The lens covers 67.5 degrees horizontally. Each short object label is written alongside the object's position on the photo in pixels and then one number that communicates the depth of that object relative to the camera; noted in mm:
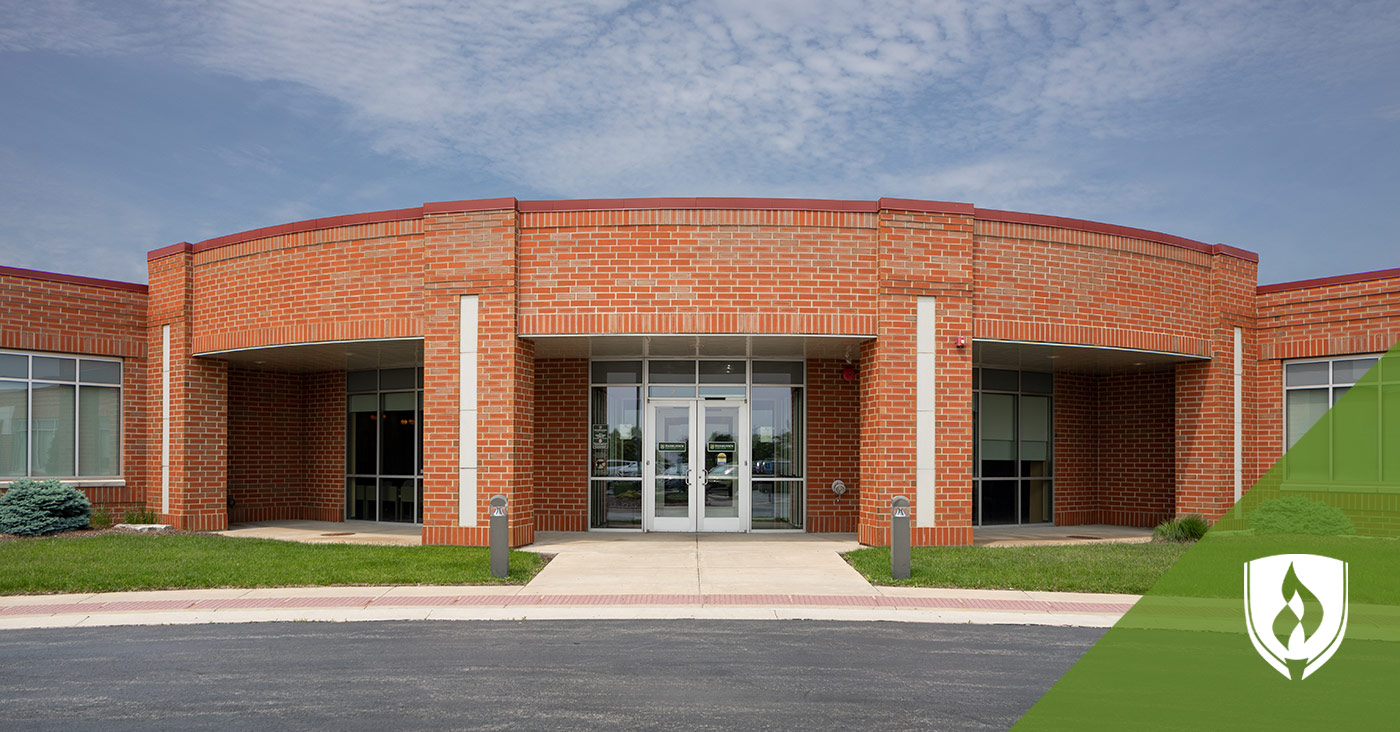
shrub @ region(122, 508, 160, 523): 18516
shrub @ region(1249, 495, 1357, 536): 16484
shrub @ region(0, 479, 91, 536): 16781
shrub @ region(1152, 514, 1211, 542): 16531
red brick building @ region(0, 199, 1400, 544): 15523
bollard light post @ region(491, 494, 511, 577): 12414
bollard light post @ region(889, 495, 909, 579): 12430
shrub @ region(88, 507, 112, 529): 18156
